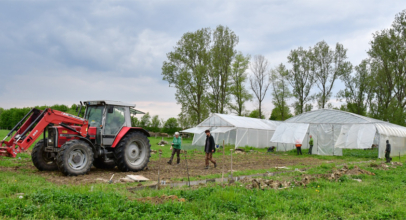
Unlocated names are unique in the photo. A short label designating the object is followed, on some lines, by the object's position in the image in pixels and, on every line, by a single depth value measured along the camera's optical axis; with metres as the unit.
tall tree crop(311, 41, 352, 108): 44.97
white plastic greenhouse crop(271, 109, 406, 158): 22.86
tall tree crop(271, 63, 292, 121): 48.78
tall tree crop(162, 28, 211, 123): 42.41
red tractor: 9.49
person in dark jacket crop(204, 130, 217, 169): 13.46
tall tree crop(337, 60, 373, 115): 49.22
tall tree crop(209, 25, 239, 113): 43.66
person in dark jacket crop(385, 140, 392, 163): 18.50
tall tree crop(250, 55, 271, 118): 49.15
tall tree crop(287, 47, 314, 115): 46.48
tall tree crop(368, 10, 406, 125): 38.50
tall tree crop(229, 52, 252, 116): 47.12
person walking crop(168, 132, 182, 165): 14.43
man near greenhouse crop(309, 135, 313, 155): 25.23
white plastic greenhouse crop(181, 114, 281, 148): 29.38
